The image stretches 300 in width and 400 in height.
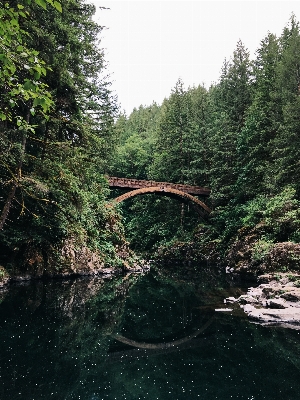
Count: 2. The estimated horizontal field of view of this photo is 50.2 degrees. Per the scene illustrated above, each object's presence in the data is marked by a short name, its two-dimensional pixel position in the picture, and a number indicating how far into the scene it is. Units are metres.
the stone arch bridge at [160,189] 28.02
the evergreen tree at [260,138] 25.42
